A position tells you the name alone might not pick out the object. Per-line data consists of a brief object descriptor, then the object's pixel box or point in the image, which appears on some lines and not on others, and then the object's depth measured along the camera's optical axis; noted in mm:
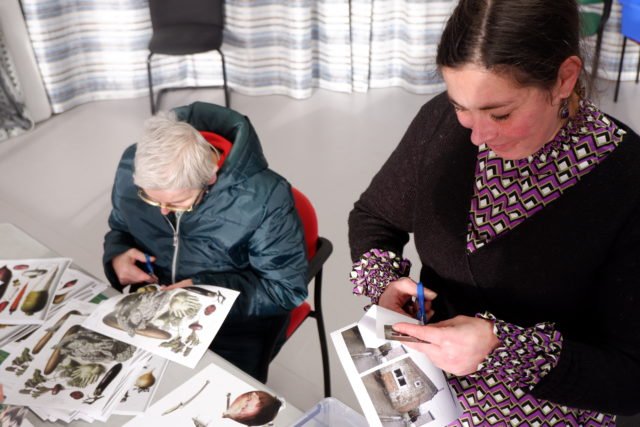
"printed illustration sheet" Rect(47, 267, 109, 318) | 1795
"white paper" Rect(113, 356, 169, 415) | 1499
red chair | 2068
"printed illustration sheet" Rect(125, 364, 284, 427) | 1463
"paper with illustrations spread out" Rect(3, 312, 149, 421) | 1515
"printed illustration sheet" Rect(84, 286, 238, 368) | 1638
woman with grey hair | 1871
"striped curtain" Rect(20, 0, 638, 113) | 4402
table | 1476
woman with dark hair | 1134
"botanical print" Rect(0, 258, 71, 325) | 1744
